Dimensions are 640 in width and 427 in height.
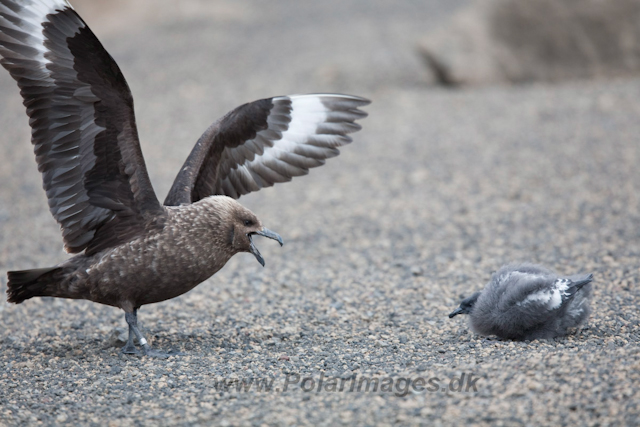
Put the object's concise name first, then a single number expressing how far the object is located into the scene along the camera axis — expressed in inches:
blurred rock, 789.2
